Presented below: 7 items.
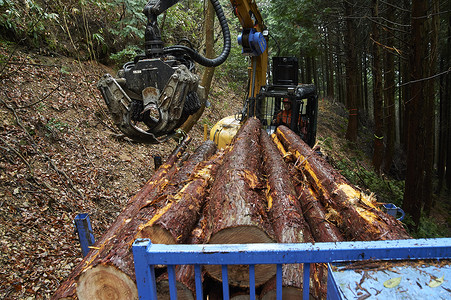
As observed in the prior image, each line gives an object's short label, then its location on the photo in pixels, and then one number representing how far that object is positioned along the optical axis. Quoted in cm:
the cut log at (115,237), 201
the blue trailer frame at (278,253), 150
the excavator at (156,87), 368
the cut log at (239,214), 200
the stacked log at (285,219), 191
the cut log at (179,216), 224
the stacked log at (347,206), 229
